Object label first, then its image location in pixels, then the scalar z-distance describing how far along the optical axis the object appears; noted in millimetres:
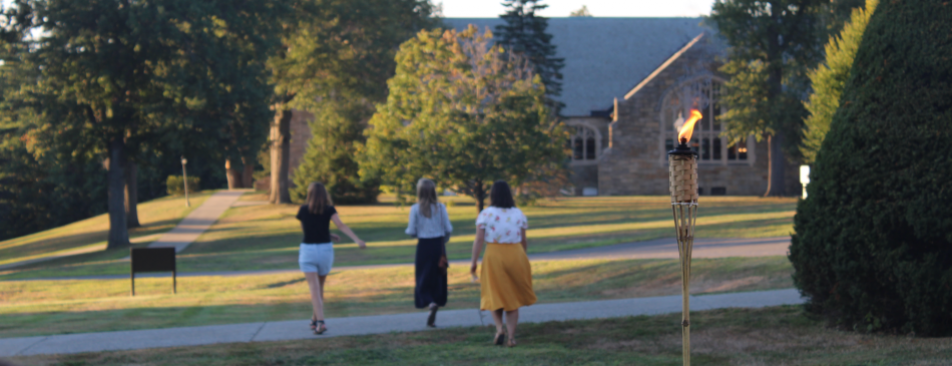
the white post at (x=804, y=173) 17617
